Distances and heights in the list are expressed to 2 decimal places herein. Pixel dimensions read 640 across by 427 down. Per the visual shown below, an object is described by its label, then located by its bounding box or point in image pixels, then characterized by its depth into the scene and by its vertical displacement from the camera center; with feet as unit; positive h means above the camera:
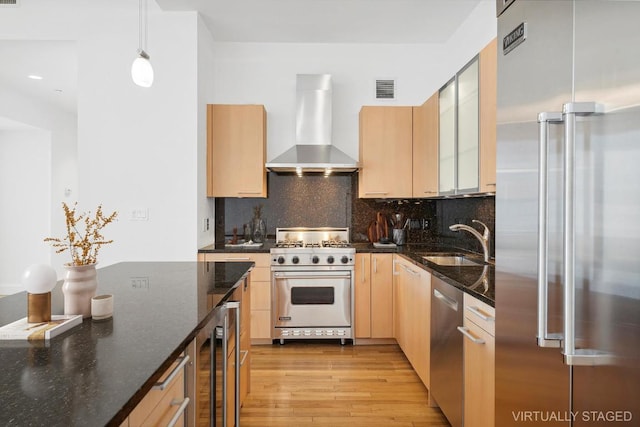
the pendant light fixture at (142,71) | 7.22 +2.70
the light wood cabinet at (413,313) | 8.53 -2.50
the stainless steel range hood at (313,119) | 12.71 +3.18
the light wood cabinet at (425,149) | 11.07 +2.02
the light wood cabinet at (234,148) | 12.41 +2.13
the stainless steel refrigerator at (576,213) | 3.00 +0.01
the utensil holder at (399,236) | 12.94 -0.73
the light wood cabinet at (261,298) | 11.86 -2.59
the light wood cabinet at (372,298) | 11.97 -2.61
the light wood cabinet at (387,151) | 12.66 +2.09
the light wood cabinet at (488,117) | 7.17 +1.88
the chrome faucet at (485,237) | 9.13 -0.55
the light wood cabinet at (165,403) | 3.05 -1.66
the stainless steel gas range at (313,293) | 11.91 -2.45
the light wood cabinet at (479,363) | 5.42 -2.24
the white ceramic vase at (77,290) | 4.38 -0.87
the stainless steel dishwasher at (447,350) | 6.65 -2.54
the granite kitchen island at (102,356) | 2.46 -1.22
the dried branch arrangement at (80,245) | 4.31 -0.36
